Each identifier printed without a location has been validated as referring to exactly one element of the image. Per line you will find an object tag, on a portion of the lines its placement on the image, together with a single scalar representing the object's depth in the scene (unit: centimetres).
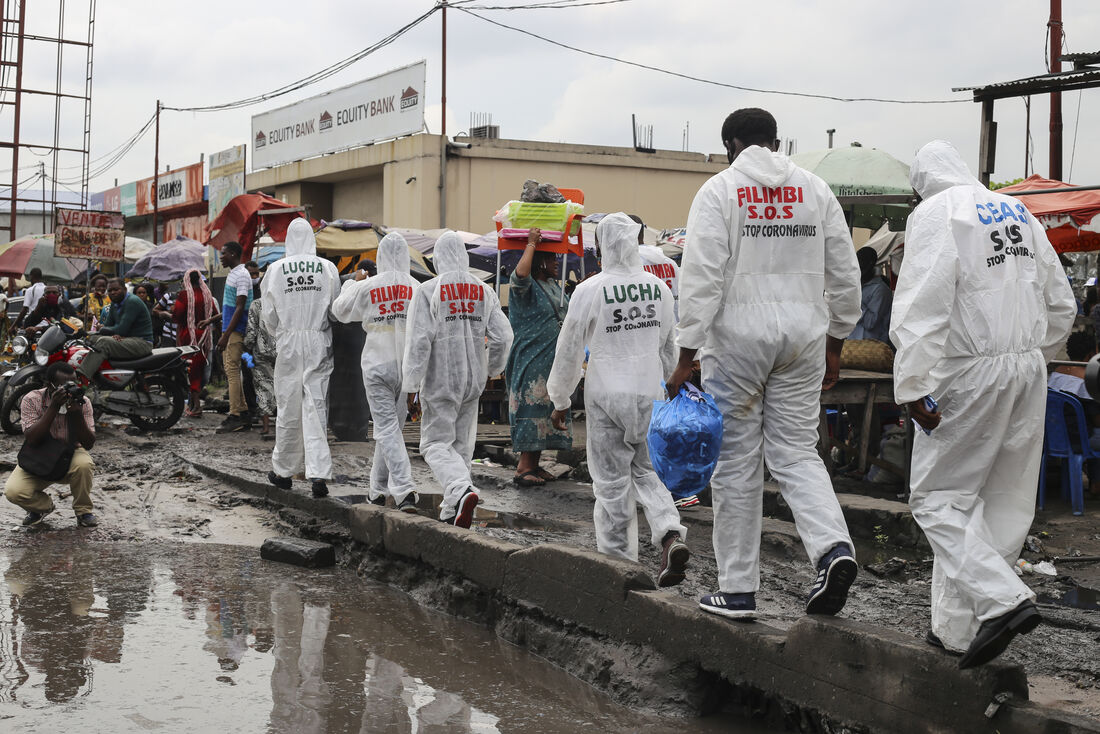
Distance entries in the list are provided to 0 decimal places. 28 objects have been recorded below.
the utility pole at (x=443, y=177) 2458
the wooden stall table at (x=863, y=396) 898
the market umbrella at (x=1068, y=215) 895
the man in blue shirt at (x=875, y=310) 1064
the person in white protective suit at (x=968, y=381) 347
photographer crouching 739
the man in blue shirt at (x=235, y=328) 1184
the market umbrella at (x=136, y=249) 2464
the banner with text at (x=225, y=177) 2606
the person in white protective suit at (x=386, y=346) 755
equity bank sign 2536
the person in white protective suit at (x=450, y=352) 696
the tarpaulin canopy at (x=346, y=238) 1533
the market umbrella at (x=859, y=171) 1131
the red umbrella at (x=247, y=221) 1407
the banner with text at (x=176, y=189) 3800
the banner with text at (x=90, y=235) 1547
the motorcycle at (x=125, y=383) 1190
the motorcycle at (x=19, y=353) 1275
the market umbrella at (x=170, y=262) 2112
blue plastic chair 813
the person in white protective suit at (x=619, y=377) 562
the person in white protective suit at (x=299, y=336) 828
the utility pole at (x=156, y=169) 3709
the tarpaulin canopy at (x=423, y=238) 1661
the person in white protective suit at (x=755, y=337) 420
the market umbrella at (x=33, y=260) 2309
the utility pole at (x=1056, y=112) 1578
